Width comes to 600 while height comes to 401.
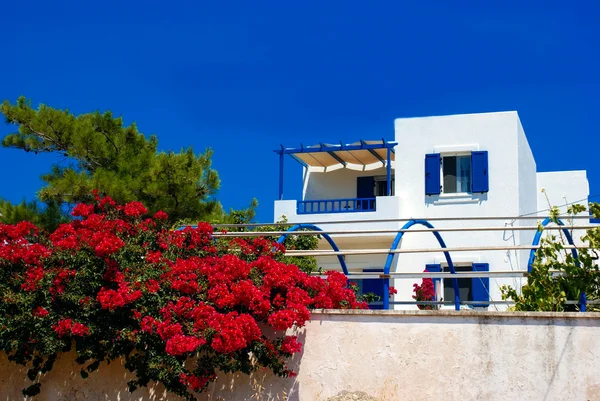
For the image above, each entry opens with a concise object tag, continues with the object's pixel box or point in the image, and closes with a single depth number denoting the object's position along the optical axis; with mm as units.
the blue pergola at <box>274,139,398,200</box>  21312
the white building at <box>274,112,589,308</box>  19328
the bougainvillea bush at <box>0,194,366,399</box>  8961
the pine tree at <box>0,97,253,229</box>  18734
